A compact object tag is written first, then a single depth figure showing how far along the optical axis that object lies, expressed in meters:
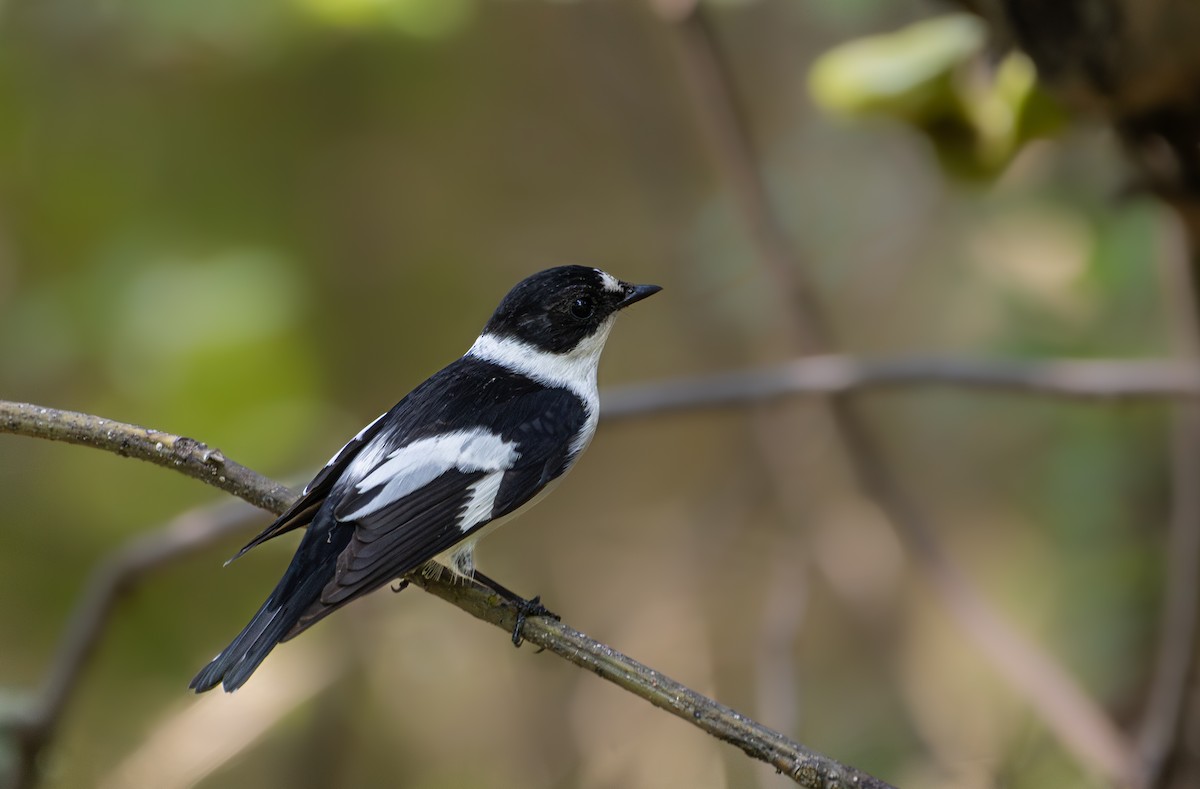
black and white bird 3.92
